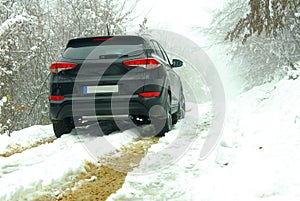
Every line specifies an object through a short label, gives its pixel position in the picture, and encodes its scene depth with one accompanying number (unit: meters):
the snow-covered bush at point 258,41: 8.75
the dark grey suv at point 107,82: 5.14
